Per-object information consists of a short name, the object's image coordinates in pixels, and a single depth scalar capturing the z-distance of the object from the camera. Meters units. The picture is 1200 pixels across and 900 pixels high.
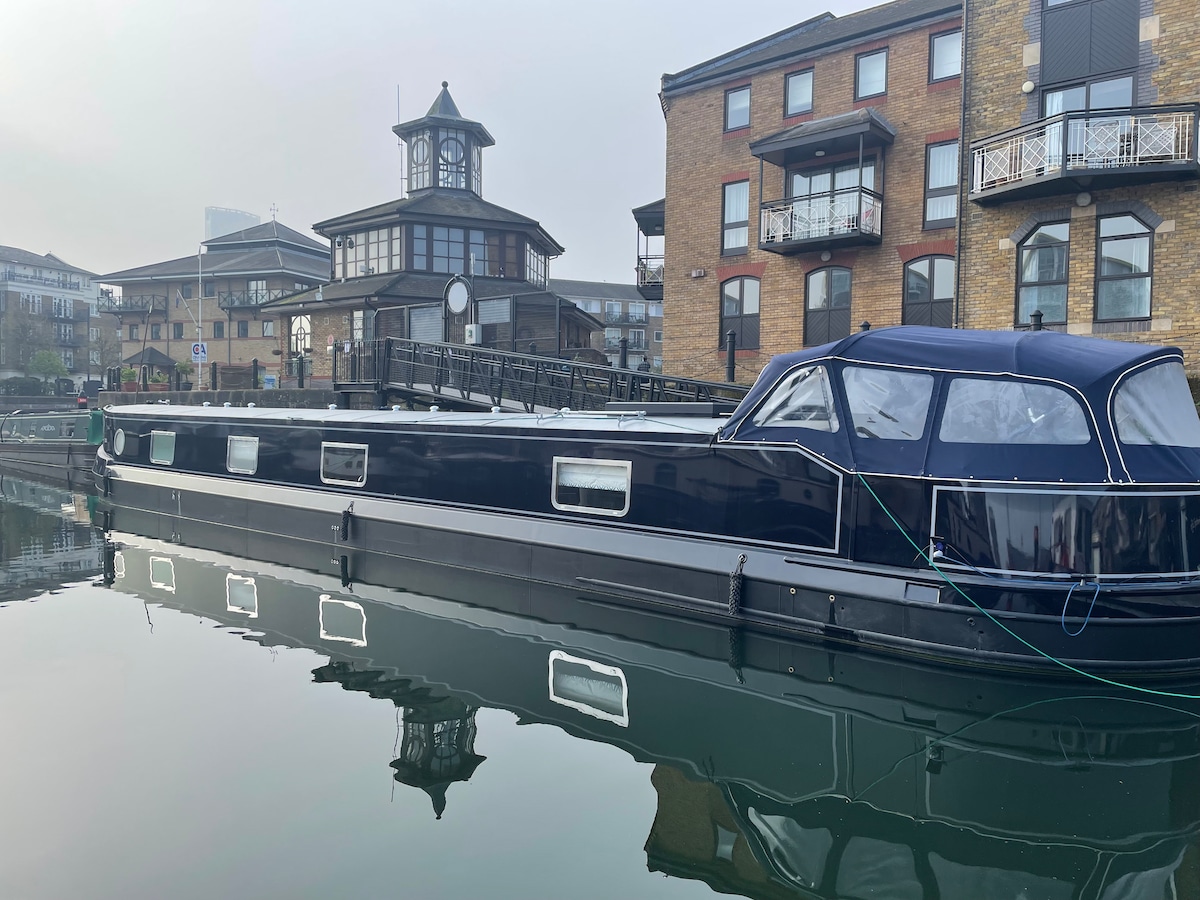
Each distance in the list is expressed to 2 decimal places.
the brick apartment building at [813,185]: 19.28
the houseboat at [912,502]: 7.01
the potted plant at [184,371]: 36.34
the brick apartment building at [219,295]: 51.69
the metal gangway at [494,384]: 16.95
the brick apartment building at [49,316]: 65.06
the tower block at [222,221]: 101.31
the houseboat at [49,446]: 26.44
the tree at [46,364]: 61.16
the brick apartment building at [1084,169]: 14.98
